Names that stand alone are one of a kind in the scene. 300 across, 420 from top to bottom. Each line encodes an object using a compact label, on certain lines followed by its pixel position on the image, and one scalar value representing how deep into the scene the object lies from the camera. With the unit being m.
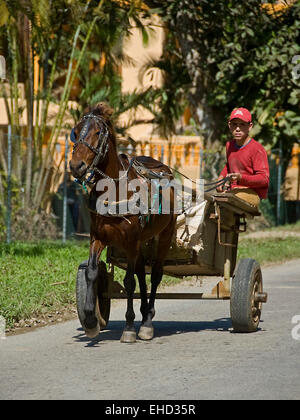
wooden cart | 18.29
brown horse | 16.49
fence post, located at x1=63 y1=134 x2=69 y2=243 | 37.33
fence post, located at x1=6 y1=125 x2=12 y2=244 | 34.61
